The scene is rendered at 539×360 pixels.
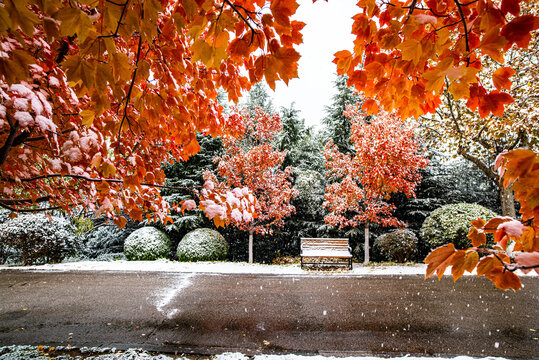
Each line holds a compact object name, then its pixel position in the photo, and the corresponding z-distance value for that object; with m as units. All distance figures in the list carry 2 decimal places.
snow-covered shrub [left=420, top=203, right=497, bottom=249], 8.16
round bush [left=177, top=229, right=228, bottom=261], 9.12
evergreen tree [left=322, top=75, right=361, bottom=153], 13.78
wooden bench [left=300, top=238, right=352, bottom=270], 8.07
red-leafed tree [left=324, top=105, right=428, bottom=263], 7.91
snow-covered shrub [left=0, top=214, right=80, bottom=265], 7.69
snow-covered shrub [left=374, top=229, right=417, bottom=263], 8.77
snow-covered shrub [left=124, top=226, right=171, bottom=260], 9.28
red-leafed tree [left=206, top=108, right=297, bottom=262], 8.91
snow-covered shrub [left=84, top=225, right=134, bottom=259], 11.49
